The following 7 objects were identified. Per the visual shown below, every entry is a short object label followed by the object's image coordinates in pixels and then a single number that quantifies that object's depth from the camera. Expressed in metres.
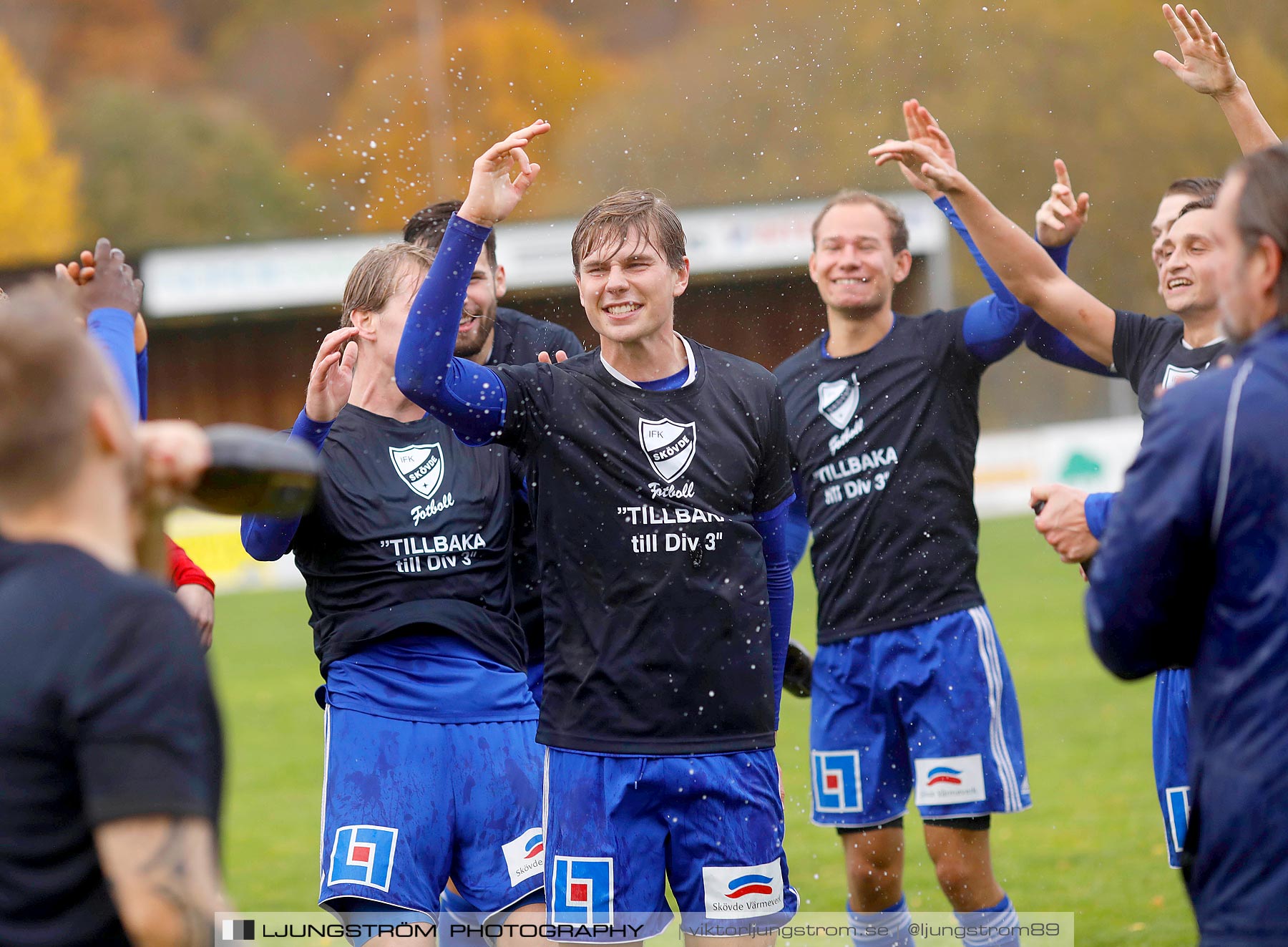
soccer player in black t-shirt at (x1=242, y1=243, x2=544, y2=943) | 7.77
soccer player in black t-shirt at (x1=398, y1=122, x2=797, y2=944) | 7.26
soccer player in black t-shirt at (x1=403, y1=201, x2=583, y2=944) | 8.93
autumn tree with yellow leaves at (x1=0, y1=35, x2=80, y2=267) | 83.25
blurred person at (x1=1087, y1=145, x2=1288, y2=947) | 4.71
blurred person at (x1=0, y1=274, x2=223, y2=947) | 3.84
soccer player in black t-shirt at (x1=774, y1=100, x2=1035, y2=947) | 9.78
